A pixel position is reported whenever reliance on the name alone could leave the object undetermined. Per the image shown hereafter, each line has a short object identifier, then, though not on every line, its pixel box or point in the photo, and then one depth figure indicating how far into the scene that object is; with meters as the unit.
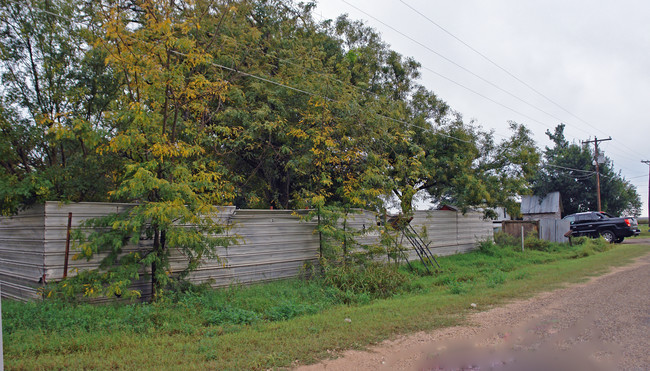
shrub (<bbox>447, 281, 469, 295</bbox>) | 9.45
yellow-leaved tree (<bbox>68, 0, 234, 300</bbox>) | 6.71
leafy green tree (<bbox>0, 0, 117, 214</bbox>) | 7.65
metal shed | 39.50
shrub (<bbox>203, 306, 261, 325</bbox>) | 6.63
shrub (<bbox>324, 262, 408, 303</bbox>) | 9.30
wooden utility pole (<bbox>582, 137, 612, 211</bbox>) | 33.34
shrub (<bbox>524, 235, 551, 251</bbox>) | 19.39
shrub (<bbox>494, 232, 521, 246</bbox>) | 19.08
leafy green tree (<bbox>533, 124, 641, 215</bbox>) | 39.06
